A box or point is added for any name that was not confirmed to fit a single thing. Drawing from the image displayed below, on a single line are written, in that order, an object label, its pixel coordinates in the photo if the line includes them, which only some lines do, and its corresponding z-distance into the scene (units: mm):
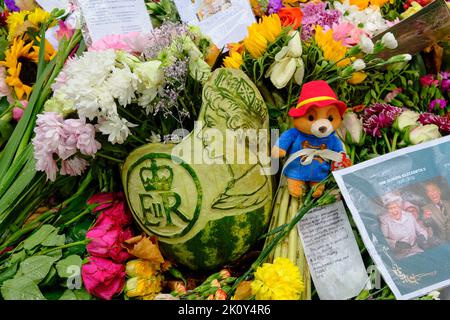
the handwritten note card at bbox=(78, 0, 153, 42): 1395
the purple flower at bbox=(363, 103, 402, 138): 1303
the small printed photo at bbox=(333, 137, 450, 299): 1096
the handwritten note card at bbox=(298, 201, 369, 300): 1138
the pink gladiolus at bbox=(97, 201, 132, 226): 1219
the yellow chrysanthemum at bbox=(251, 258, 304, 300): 1037
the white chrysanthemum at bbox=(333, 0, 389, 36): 1481
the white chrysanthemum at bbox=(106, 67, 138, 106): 1071
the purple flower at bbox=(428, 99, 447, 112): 1426
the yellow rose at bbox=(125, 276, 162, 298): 1141
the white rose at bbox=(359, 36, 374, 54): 1259
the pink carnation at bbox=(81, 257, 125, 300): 1105
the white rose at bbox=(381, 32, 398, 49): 1254
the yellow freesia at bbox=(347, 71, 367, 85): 1355
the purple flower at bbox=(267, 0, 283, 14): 1614
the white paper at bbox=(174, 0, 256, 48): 1552
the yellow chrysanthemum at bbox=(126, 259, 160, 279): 1161
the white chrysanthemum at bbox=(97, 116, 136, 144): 1089
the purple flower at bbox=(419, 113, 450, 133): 1271
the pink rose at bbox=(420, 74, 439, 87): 1468
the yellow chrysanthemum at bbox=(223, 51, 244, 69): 1321
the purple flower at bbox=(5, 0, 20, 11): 1690
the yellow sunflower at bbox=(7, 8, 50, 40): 1474
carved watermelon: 1159
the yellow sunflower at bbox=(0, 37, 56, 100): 1438
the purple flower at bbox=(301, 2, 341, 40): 1460
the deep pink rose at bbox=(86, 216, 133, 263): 1138
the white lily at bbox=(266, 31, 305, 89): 1233
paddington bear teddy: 1115
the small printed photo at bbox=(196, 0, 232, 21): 1589
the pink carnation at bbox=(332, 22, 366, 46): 1409
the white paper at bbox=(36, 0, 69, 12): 1612
